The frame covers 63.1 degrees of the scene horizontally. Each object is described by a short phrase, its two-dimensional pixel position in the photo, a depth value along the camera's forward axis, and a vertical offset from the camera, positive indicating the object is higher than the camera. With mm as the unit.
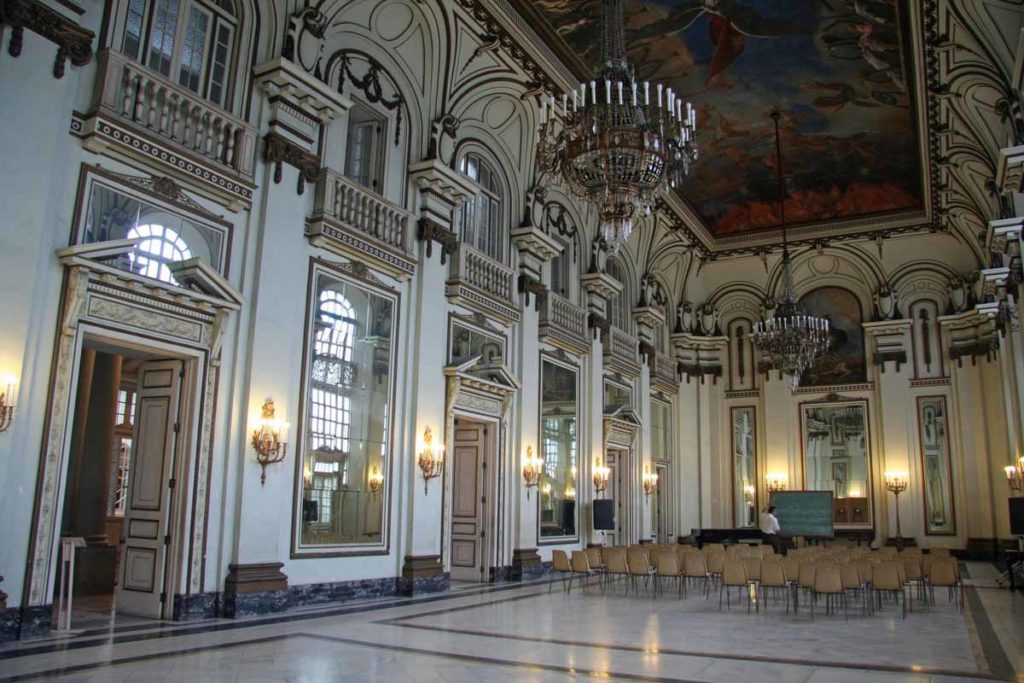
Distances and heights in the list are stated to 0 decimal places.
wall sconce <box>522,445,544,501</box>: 15250 +686
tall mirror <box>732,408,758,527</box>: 23953 +1228
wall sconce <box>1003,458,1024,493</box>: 16577 +902
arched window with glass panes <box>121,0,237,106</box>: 9195 +5188
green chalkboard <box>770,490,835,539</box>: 21297 +51
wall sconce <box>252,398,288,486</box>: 9828 +707
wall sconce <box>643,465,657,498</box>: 20547 +700
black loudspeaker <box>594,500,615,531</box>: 16938 -150
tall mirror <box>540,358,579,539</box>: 16188 +1137
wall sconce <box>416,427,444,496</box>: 12461 +675
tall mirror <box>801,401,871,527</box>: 22641 +1585
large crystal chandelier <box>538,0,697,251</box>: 8828 +3836
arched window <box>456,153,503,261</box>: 14773 +5254
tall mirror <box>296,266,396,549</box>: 10836 +1182
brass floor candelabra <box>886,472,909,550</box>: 21953 +849
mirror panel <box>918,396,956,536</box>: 21531 +1326
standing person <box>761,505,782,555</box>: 17562 -259
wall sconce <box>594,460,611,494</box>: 17781 +677
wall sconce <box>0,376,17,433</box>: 7207 +784
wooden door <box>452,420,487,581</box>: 14523 +82
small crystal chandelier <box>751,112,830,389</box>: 16469 +3455
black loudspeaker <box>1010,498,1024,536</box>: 14367 +61
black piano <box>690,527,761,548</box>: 22786 -624
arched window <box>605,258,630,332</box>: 20297 +5007
